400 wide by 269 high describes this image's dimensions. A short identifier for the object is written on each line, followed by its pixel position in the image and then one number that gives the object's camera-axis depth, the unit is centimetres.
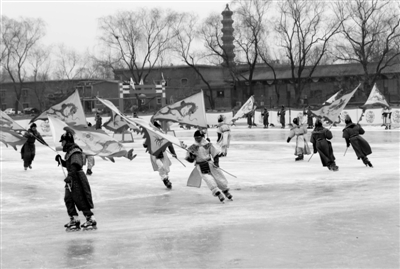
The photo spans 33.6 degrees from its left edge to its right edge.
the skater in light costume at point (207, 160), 1280
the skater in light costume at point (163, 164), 1516
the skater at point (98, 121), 4271
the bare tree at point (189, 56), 6523
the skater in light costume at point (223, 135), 2252
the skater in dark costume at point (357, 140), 1827
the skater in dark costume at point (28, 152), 2038
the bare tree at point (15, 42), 6675
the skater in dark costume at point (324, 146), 1803
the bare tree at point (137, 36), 6750
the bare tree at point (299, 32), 5817
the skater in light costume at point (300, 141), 2116
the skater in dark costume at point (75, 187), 1040
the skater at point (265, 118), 4607
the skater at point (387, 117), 3850
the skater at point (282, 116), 4556
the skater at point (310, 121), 4358
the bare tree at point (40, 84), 6906
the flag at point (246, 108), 3912
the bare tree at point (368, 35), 5525
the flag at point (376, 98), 3555
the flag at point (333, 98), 2436
